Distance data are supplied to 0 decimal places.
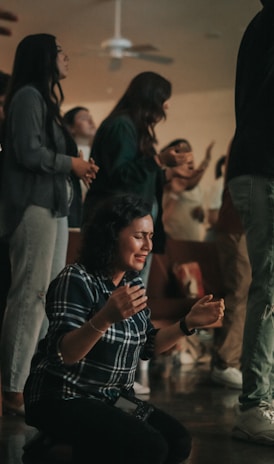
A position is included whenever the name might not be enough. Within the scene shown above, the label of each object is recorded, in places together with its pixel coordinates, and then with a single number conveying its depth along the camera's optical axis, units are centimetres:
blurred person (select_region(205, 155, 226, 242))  641
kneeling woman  199
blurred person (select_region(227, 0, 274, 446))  244
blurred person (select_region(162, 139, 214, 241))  566
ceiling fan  842
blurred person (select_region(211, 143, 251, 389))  391
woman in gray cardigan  280
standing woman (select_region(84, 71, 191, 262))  317
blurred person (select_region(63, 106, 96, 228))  511
